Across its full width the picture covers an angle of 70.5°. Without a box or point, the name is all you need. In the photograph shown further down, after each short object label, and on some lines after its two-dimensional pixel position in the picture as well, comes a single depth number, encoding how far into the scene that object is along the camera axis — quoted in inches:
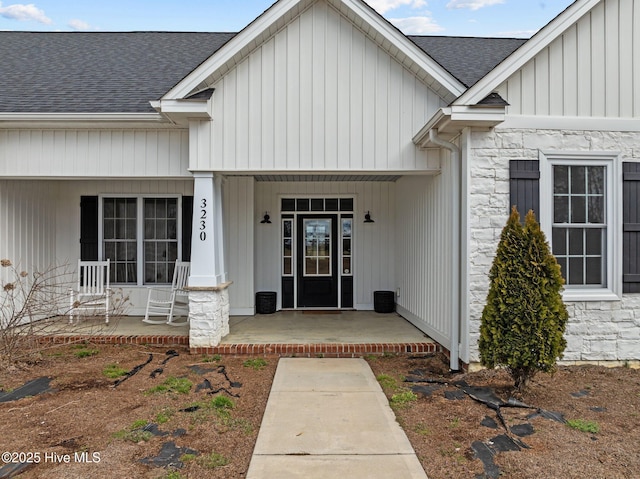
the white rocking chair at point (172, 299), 293.7
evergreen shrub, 168.1
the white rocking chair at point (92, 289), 288.9
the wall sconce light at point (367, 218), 357.4
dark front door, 362.3
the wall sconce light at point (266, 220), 356.5
